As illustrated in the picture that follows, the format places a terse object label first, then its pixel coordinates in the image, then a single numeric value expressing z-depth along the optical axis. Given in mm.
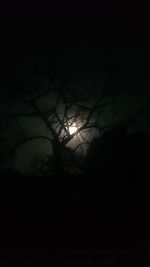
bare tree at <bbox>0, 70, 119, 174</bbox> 18281
